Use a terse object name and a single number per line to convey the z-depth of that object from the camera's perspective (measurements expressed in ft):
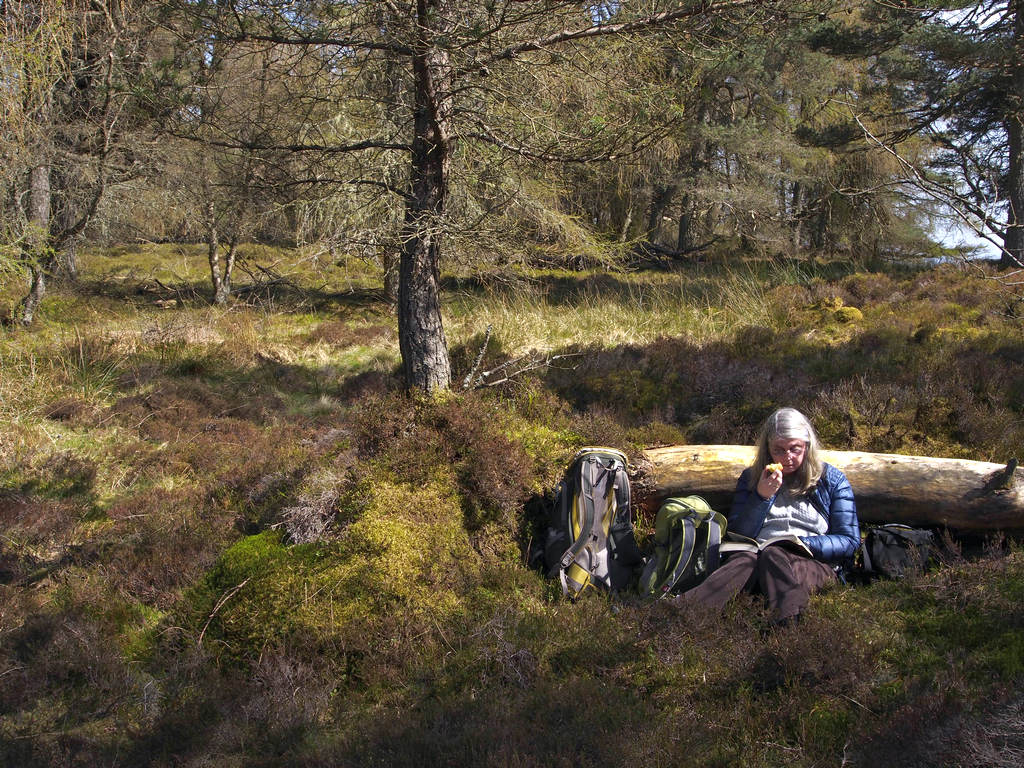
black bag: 12.97
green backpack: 12.79
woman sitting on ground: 12.15
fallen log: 13.84
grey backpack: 13.96
